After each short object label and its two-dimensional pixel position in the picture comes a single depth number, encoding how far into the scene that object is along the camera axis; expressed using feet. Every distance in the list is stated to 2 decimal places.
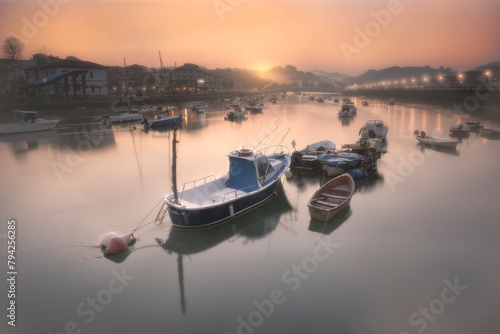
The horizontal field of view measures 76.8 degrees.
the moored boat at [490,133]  113.39
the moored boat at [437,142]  91.45
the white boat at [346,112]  189.26
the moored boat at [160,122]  154.55
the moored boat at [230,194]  41.24
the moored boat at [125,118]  169.48
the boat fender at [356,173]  63.16
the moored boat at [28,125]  132.13
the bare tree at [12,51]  348.18
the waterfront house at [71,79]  214.07
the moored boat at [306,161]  68.49
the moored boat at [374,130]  103.30
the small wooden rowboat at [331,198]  44.45
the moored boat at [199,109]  231.30
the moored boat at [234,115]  191.16
